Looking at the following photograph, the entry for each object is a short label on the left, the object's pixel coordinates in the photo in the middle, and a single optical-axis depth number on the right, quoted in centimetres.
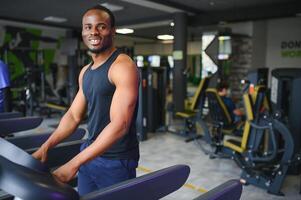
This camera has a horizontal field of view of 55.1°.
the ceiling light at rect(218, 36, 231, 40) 798
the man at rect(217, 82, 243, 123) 480
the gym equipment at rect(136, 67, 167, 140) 538
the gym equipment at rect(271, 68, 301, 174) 346
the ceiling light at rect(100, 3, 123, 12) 672
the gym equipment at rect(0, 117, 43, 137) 223
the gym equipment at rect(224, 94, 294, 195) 306
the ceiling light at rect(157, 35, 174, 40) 931
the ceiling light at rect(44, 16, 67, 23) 864
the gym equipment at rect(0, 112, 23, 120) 259
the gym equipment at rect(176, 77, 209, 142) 514
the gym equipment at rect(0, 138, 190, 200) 65
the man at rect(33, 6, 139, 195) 116
